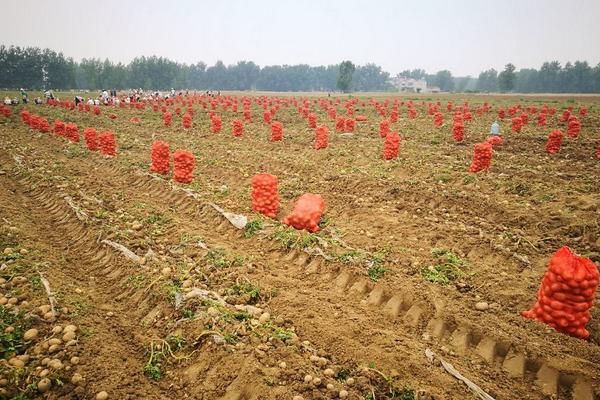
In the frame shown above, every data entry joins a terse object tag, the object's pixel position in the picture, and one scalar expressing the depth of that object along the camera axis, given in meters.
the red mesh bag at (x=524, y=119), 19.76
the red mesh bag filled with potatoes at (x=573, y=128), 14.53
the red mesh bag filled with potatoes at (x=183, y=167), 8.95
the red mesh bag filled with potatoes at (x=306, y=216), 6.39
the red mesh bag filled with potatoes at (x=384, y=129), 15.39
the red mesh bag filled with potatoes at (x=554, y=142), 12.07
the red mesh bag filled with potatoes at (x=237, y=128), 16.92
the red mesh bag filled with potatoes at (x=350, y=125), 17.88
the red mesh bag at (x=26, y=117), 18.55
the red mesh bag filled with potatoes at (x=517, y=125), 16.66
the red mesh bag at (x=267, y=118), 21.94
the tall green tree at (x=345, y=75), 91.14
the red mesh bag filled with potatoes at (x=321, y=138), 13.52
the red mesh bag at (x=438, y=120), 19.98
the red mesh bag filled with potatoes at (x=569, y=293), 3.69
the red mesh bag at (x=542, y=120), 19.53
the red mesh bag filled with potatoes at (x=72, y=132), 14.35
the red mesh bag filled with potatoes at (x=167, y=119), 20.83
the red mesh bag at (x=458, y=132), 14.64
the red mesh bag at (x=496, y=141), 13.42
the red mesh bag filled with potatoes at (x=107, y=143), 12.02
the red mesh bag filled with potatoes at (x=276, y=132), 15.71
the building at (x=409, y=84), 151.88
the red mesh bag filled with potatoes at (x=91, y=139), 12.47
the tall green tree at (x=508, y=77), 89.19
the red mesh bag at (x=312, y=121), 19.53
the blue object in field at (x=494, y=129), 14.96
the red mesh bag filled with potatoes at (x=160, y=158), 9.88
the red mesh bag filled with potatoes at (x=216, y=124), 17.98
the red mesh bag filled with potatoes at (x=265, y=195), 6.95
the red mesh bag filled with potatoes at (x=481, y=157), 9.58
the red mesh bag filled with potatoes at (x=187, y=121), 19.56
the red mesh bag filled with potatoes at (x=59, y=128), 15.06
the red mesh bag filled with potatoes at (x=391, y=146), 11.45
